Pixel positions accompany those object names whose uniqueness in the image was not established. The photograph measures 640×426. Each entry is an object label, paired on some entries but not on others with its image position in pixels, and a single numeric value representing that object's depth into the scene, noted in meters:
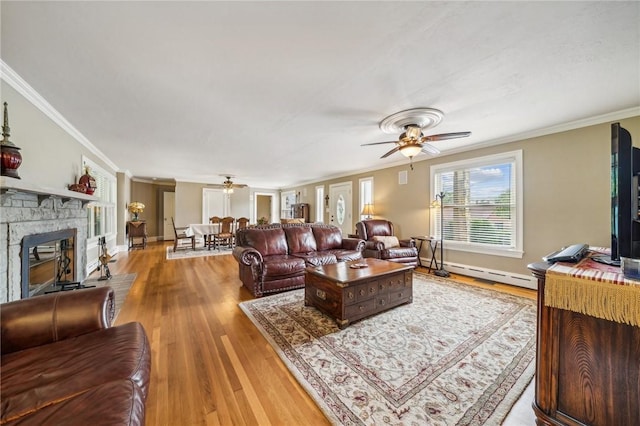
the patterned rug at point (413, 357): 1.38
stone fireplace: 1.79
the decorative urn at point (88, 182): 3.35
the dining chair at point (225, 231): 6.91
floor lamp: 4.23
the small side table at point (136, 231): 6.98
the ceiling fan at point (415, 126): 2.74
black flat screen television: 1.22
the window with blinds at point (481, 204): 3.77
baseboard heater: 3.58
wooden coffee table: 2.33
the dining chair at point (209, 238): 7.27
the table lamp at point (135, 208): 7.26
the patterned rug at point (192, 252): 6.01
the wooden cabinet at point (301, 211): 8.93
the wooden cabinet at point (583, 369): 1.01
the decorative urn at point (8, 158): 1.76
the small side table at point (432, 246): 4.61
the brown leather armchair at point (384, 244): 4.42
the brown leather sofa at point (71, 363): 0.80
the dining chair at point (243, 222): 7.43
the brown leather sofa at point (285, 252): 3.25
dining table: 7.07
